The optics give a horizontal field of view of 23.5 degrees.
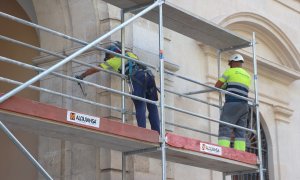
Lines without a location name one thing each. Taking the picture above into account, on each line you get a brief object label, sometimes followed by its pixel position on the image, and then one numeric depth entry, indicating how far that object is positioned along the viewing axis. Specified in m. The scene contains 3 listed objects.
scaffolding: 8.41
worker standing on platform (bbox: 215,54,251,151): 11.41
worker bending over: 10.23
